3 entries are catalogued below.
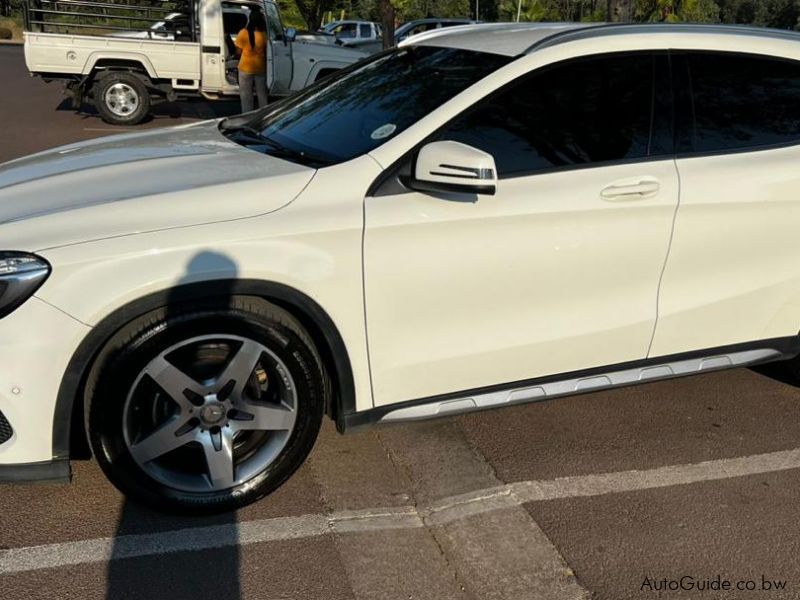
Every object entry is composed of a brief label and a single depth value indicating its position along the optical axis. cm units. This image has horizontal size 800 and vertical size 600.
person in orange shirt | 1155
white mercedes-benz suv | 273
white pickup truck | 1195
